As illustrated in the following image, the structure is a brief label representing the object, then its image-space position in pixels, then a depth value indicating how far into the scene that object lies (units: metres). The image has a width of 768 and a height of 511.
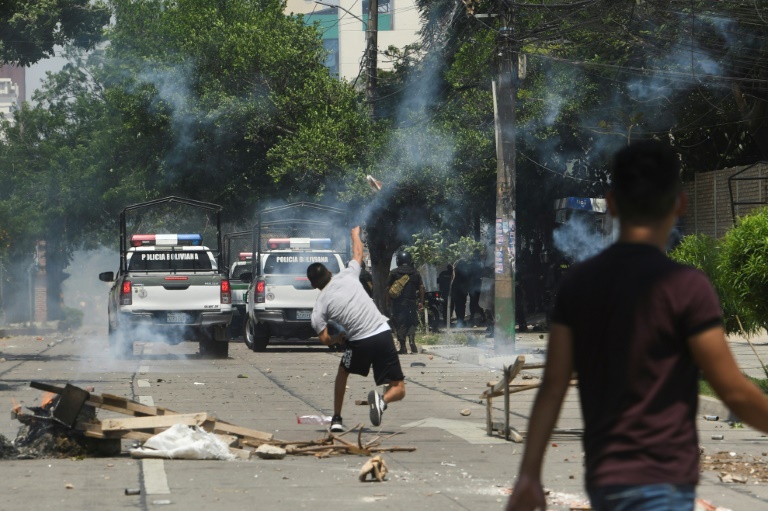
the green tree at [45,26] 59.19
